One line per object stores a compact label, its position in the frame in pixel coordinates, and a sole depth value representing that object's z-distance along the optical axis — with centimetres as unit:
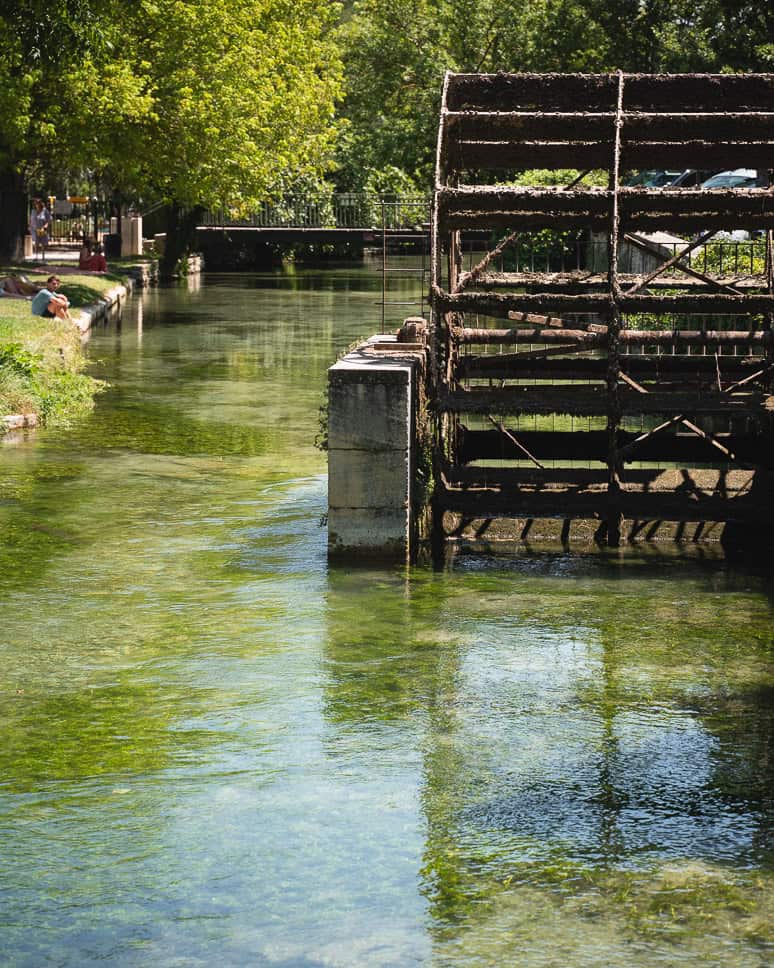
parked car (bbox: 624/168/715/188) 4403
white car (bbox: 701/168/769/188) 3684
